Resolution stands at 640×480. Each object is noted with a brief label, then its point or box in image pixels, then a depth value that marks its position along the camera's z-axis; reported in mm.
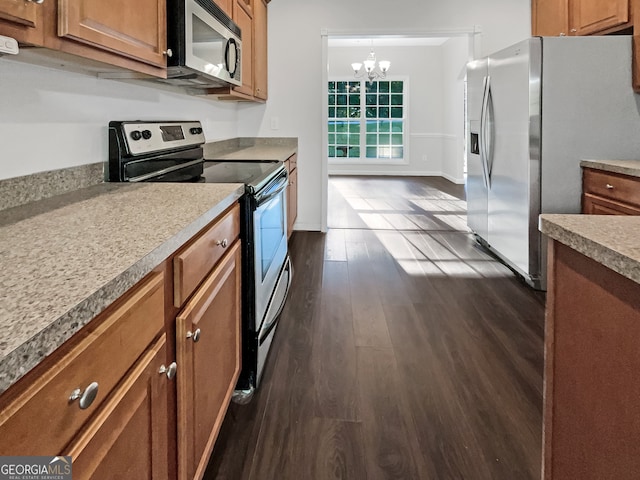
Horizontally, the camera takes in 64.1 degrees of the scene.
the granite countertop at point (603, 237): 802
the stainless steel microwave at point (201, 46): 1932
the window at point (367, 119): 10680
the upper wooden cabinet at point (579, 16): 3072
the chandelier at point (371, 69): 9117
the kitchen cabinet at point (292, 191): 4168
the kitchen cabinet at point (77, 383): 545
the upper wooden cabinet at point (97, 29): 1034
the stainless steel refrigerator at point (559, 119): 3107
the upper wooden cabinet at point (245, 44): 3504
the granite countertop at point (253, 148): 3627
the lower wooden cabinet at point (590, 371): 831
